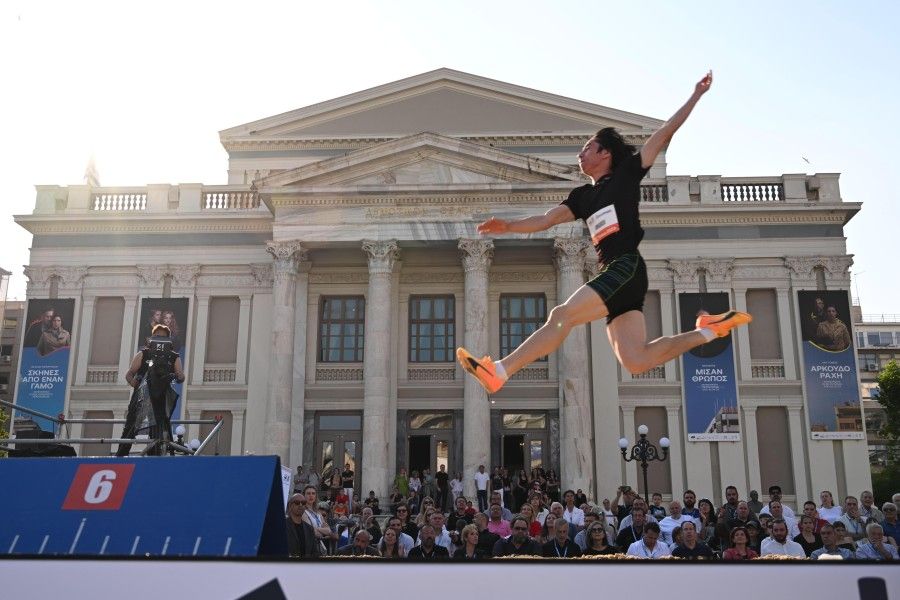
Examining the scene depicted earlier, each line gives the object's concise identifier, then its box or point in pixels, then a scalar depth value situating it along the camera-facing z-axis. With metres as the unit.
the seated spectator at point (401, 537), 10.80
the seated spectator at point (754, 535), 10.07
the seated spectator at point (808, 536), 11.05
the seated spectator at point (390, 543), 10.62
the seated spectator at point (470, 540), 10.77
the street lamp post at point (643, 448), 23.02
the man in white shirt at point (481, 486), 25.58
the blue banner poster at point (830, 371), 30.16
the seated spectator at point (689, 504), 14.41
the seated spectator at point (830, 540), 10.10
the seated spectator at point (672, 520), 13.05
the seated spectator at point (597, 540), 10.62
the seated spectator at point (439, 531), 11.45
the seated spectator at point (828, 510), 14.67
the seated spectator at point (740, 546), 9.27
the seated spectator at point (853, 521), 13.36
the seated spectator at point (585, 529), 11.70
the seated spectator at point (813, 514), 11.59
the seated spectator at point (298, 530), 9.59
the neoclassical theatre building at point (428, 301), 29.58
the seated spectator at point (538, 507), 15.49
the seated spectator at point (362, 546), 10.16
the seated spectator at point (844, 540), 10.23
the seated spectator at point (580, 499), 20.20
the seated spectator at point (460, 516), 15.19
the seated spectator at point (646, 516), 11.69
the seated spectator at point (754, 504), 17.84
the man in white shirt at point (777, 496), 14.75
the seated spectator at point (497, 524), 12.64
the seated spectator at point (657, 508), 15.09
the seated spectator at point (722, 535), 11.32
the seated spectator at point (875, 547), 10.07
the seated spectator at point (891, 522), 11.84
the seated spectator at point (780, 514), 12.87
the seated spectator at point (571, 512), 14.53
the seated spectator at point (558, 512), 12.74
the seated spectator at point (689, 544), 9.90
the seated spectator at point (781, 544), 10.15
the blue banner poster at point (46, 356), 31.44
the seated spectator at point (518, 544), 10.28
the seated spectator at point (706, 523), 12.65
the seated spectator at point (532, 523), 13.33
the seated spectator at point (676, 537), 10.34
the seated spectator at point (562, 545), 10.57
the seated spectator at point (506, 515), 17.81
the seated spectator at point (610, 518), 16.43
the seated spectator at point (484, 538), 11.26
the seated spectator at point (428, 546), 10.73
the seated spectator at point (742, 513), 12.50
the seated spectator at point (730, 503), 13.80
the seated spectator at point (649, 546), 10.26
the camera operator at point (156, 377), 10.27
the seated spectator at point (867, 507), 14.09
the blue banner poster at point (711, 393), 30.09
